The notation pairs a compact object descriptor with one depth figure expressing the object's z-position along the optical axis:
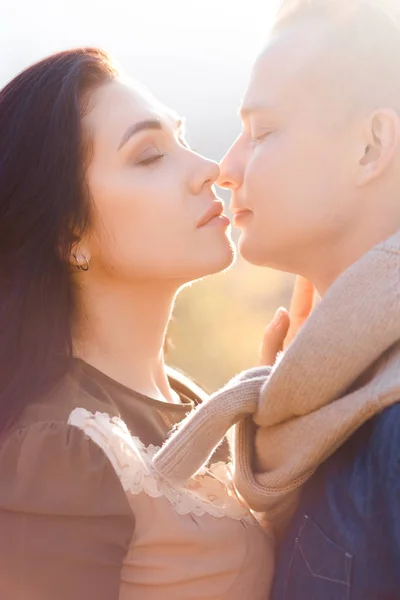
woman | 0.66
